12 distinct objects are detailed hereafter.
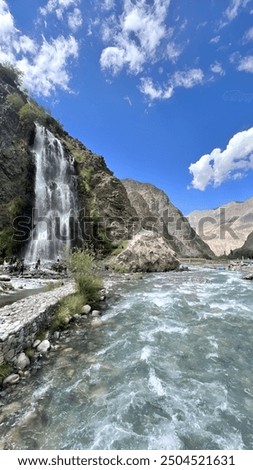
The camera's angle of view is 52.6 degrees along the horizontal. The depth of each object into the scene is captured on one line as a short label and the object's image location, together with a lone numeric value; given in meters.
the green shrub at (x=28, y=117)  45.50
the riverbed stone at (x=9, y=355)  6.56
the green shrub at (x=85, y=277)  13.66
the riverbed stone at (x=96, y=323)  10.85
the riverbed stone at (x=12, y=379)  6.29
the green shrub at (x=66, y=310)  10.07
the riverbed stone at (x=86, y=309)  12.26
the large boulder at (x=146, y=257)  35.19
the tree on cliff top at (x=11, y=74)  53.19
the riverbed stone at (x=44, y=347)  8.07
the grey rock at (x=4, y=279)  20.62
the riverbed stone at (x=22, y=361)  6.91
